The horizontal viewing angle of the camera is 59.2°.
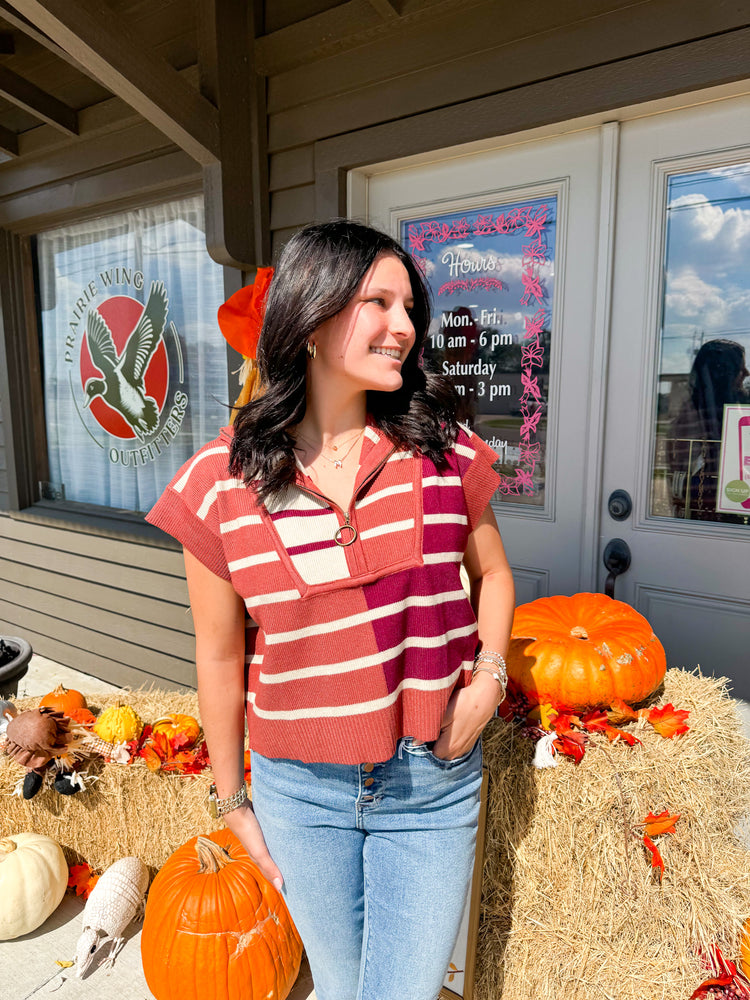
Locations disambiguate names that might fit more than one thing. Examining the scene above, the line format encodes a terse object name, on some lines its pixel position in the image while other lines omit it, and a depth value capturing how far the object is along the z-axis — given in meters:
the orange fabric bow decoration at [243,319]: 1.74
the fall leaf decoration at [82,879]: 2.24
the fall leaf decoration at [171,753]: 2.18
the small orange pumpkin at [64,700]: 2.49
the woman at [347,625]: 1.10
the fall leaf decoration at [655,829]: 1.61
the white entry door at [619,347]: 2.31
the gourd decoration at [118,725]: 2.27
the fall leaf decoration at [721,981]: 1.55
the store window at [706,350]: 2.28
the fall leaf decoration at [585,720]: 1.74
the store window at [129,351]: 3.58
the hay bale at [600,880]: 1.60
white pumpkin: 2.03
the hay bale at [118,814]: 2.17
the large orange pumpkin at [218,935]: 1.73
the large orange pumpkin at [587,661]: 1.82
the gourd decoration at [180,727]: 2.30
